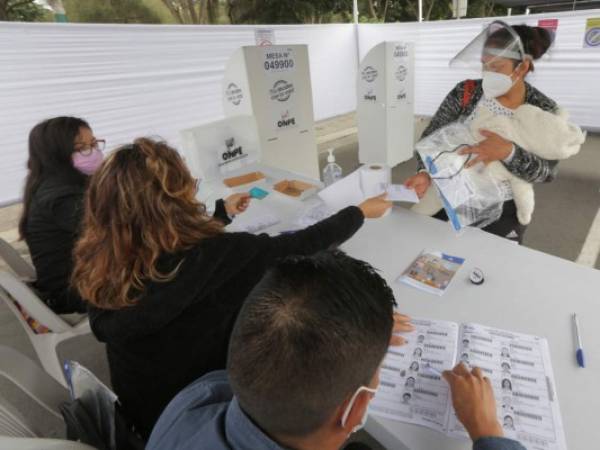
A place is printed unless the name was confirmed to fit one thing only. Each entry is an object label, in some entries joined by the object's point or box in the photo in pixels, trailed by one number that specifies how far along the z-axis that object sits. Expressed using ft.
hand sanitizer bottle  6.83
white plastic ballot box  6.61
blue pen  2.76
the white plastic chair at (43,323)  4.55
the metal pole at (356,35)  24.25
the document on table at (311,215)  5.22
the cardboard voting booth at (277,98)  10.09
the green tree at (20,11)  26.36
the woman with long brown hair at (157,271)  2.83
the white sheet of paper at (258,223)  5.28
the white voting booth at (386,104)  14.14
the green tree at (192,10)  35.17
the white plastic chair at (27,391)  2.69
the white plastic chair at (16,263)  5.62
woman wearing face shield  4.34
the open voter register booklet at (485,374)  2.40
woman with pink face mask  5.24
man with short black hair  1.58
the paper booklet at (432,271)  3.78
